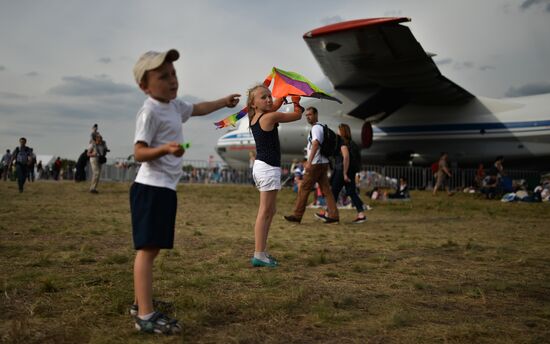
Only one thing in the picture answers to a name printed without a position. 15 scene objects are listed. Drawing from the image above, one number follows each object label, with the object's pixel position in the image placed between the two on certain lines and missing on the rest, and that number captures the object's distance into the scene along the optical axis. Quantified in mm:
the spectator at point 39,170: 32906
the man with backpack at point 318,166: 7816
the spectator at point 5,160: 19088
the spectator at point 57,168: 31266
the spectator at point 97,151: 12969
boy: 2525
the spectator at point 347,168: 8508
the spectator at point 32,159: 14131
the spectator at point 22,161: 13359
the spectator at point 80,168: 19953
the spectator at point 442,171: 17125
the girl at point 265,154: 4309
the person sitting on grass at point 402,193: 14305
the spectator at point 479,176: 19469
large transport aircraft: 16797
